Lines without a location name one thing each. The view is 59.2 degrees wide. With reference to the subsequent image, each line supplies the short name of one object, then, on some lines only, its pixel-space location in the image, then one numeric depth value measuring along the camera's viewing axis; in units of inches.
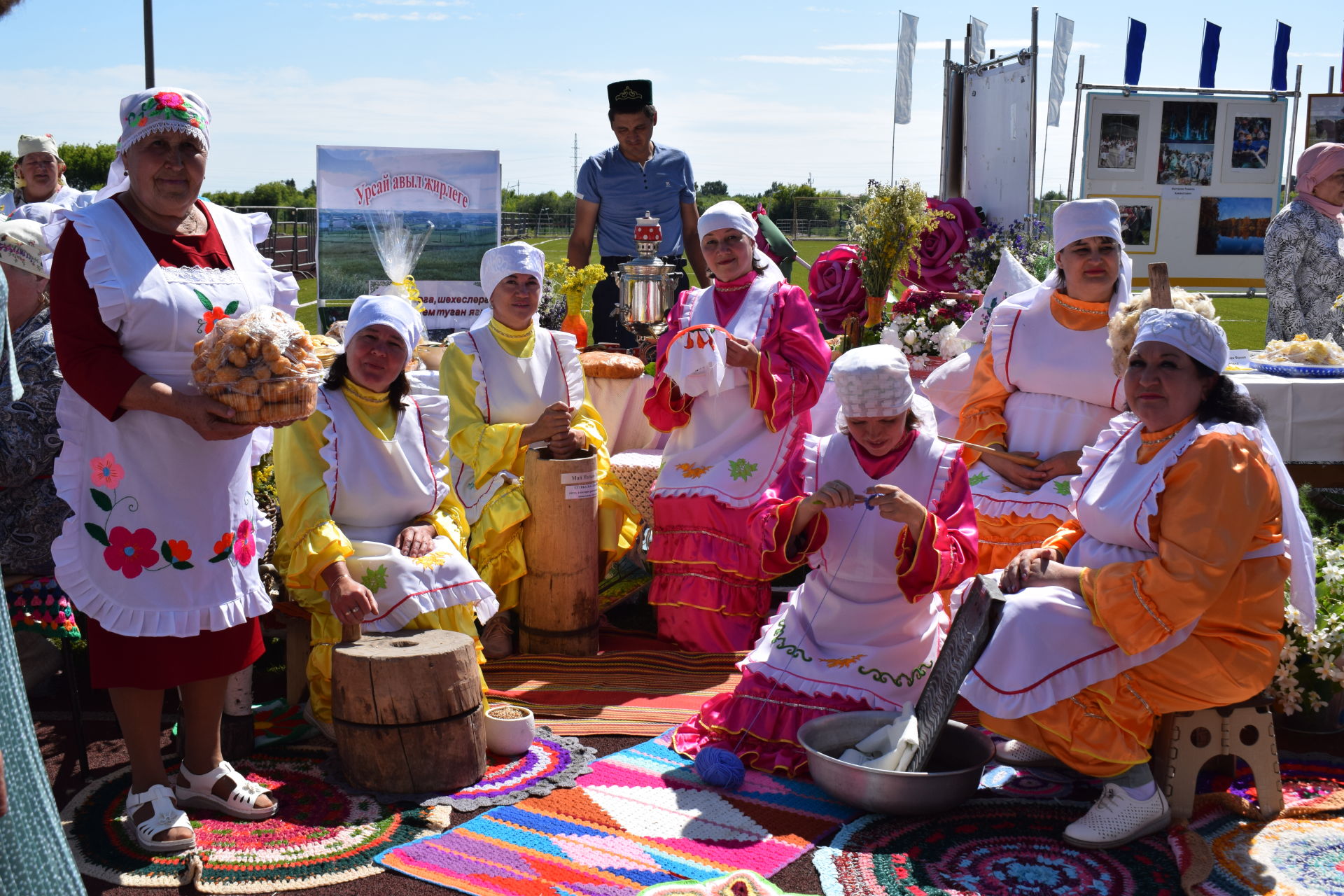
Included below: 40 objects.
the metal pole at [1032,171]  312.7
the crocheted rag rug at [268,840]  135.7
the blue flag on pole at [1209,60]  576.1
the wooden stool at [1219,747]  151.5
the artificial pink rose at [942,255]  302.4
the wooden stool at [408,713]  153.4
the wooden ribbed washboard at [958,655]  145.8
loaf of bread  263.4
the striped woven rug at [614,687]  190.1
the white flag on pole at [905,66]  460.1
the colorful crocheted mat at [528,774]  157.2
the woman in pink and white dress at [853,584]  167.0
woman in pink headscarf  299.3
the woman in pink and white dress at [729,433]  228.4
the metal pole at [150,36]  754.2
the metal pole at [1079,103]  526.0
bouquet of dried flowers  272.4
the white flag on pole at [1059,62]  553.0
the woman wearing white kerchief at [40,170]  348.8
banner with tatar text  320.2
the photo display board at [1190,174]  545.0
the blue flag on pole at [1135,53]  553.9
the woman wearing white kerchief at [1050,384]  202.5
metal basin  147.3
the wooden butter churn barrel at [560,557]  221.0
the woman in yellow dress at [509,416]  225.0
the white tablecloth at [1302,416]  239.3
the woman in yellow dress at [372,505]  176.4
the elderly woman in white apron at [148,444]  136.2
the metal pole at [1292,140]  565.5
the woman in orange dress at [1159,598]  139.3
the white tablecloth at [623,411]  267.9
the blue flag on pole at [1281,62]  589.9
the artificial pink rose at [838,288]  290.4
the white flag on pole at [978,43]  353.7
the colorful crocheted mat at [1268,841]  135.7
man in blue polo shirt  301.1
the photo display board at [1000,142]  319.3
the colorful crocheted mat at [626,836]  137.5
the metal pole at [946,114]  358.9
